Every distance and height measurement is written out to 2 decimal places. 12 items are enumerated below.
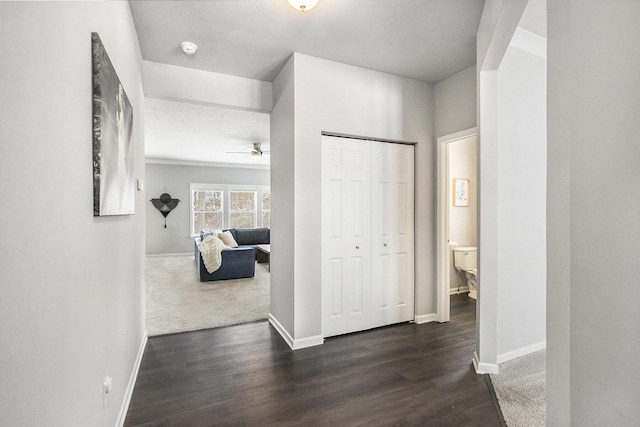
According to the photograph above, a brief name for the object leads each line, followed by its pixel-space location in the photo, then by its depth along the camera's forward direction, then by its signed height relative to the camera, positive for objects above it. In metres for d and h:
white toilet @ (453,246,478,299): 4.46 -0.73
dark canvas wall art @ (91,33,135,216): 1.33 +0.37
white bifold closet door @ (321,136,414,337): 3.18 -0.25
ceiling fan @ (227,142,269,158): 6.50 +1.35
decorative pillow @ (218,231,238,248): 6.81 -0.60
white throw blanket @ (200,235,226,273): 5.47 -0.80
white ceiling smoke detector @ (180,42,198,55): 2.73 +1.48
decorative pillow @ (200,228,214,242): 6.89 -0.49
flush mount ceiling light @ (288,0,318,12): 2.00 +1.36
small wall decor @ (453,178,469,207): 4.75 +0.30
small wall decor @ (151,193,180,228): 8.59 +0.26
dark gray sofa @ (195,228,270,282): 5.57 -0.98
